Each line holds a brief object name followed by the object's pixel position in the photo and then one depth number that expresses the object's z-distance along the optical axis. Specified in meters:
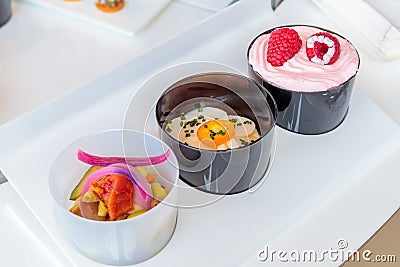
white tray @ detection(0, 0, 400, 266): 0.56
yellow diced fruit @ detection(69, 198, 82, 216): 0.55
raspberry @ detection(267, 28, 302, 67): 0.64
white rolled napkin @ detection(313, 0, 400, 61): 0.68
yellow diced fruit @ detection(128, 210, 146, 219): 0.55
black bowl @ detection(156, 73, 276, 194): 0.58
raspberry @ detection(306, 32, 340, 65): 0.63
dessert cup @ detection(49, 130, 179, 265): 0.54
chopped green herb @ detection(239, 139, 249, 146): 0.60
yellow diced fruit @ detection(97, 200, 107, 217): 0.55
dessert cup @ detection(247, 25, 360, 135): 0.62
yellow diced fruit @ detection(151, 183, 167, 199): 0.56
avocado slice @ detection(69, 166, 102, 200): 0.57
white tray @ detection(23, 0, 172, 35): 0.81
